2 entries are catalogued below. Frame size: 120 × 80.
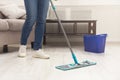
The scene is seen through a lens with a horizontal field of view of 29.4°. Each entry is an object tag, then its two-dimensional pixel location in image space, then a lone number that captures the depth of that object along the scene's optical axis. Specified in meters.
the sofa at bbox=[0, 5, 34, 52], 2.95
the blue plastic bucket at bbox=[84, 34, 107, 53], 3.13
